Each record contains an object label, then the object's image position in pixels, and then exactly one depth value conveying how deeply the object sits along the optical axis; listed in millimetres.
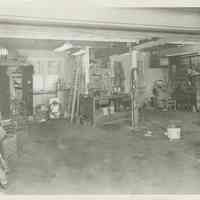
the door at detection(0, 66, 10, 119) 8500
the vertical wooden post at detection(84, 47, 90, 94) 9273
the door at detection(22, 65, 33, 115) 9391
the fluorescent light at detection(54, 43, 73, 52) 8347
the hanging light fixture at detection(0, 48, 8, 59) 8638
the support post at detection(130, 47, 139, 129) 7582
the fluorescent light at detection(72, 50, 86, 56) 9660
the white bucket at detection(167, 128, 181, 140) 6266
